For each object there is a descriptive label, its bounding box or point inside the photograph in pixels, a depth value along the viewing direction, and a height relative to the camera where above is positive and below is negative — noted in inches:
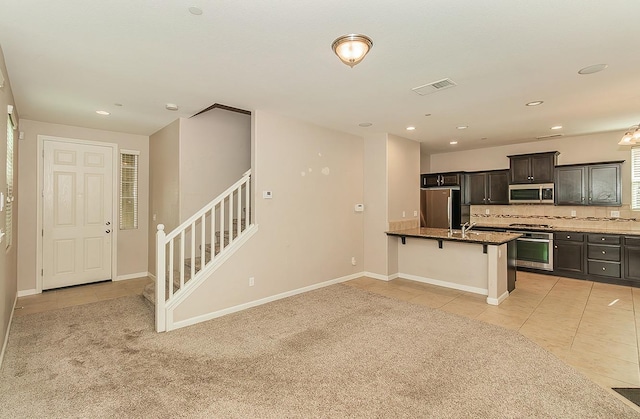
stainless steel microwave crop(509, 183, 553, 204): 244.1 +14.1
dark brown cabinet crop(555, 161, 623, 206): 219.6 +19.9
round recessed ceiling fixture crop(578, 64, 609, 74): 113.3 +53.5
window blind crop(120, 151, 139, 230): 223.9 +15.3
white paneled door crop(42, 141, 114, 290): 196.2 -2.1
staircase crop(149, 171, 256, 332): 135.6 -23.9
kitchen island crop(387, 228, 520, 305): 175.9 -31.7
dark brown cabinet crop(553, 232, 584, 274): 220.5 -30.5
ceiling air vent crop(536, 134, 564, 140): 233.1 +57.7
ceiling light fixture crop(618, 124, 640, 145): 146.5 +36.0
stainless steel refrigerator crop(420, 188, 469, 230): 273.1 +2.5
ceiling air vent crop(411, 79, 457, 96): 129.0 +54.2
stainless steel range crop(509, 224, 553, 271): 233.5 -29.3
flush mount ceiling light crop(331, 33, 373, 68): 92.2 +49.4
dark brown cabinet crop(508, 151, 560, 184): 242.6 +35.5
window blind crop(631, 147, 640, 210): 217.2 +23.1
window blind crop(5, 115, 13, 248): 128.7 +12.1
